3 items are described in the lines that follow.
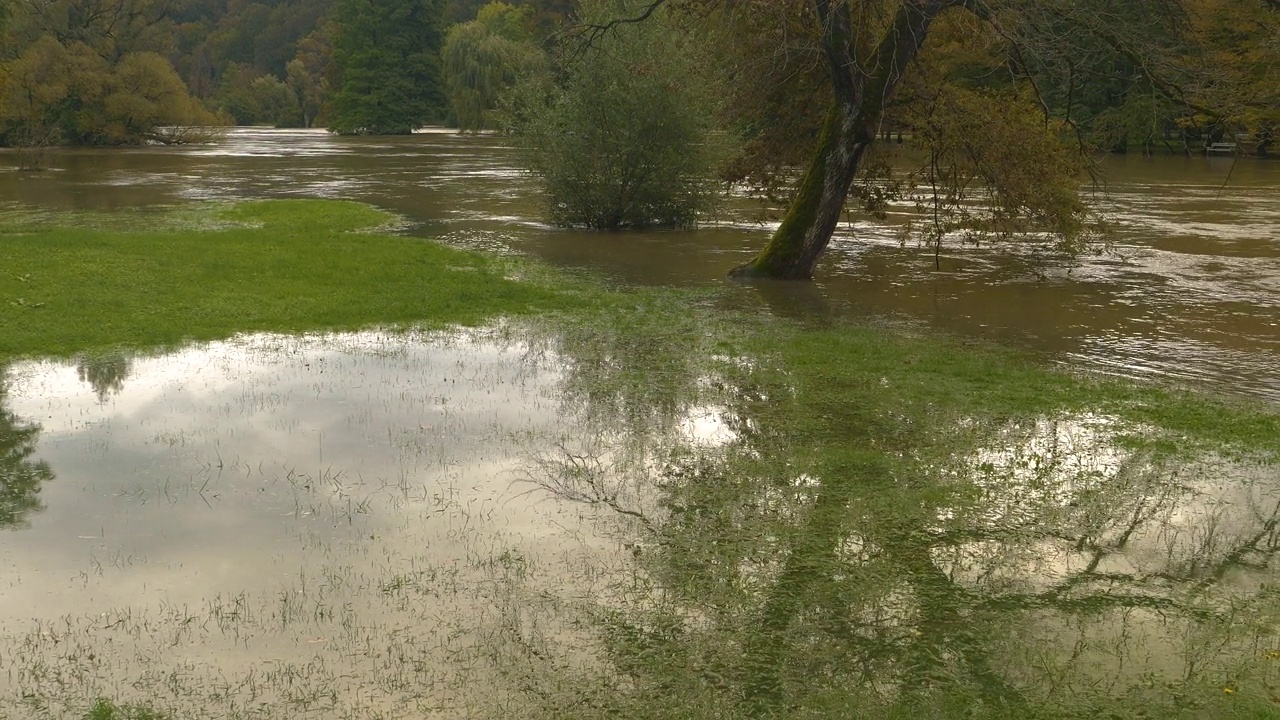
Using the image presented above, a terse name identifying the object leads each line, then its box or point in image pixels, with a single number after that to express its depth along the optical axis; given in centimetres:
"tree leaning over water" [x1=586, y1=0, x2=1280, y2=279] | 1426
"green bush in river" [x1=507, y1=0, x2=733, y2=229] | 2209
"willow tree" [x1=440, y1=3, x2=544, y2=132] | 6881
